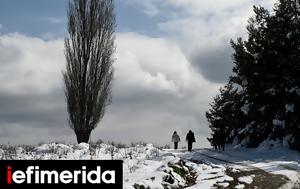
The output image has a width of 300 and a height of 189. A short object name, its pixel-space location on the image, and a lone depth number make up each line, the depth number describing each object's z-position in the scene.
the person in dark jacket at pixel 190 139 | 35.41
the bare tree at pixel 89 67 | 37.47
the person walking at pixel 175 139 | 38.84
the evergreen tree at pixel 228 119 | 34.88
